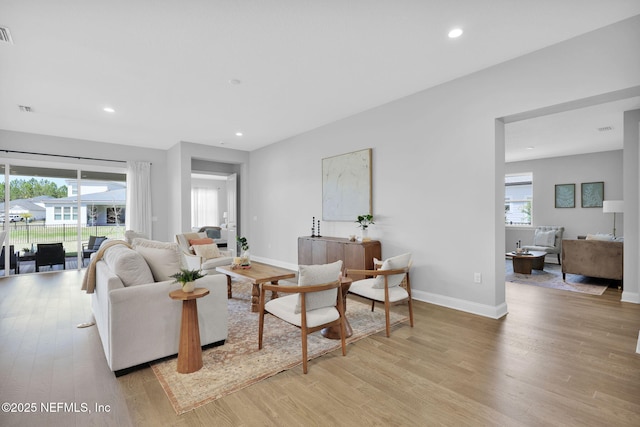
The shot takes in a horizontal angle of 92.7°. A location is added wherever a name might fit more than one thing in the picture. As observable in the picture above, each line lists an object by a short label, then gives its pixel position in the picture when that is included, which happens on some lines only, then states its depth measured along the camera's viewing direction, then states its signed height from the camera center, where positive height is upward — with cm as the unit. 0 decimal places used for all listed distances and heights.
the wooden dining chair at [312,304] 239 -79
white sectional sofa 228 -77
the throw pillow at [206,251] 518 -69
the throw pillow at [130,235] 478 -39
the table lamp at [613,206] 529 +5
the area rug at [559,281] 487 -128
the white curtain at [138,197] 706 +34
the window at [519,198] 850 +31
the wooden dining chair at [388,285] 302 -79
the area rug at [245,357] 210 -124
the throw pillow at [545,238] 743 -72
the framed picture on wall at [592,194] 714 +35
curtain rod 593 +117
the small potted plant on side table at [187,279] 233 -52
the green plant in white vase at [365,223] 475 -21
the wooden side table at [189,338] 232 -98
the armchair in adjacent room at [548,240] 727 -76
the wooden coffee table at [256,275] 343 -77
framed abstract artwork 493 +42
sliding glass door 610 -2
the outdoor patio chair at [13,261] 599 -97
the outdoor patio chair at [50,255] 625 -89
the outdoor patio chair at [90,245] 682 -75
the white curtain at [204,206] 1155 +19
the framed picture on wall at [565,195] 754 +34
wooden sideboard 449 -66
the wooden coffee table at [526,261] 605 -106
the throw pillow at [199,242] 538 -55
